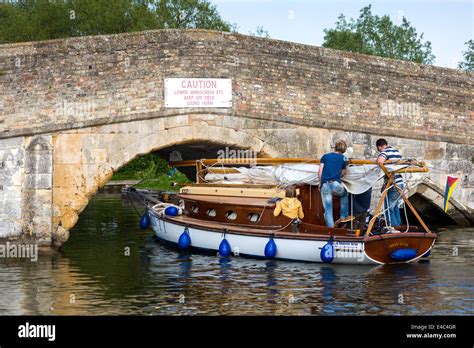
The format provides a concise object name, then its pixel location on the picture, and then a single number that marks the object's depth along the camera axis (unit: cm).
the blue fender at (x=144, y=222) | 1803
